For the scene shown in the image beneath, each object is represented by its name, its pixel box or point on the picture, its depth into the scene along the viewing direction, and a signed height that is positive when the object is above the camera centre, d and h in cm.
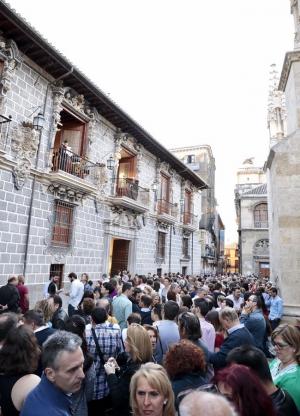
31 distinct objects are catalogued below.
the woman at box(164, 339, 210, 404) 235 -80
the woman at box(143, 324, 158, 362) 340 -77
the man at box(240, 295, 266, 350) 448 -84
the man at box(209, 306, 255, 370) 322 -75
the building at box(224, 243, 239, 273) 7161 +332
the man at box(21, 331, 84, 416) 174 -73
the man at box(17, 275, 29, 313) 677 -80
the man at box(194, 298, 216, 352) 402 -89
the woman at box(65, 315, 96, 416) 250 -109
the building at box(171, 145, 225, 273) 3091 +922
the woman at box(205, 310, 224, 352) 441 -78
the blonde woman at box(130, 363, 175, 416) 191 -83
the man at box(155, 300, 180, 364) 359 -80
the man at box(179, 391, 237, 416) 127 -59
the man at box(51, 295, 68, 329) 407 -77
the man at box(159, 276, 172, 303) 847 -69
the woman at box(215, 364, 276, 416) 149 -63
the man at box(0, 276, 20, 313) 586 -74
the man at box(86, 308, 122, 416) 303 -90
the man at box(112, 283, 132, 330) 520 -78
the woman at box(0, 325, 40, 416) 196 -71
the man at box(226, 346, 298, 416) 192 -69
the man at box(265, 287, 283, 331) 642 -88
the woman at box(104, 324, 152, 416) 246 -89
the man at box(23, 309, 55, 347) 327 -72
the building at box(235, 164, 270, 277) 2977 +369
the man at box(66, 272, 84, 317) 742 -80
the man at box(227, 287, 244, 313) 741 -77
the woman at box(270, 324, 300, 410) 236 -74
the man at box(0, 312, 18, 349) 285 -62
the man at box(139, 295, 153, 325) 511 -77
